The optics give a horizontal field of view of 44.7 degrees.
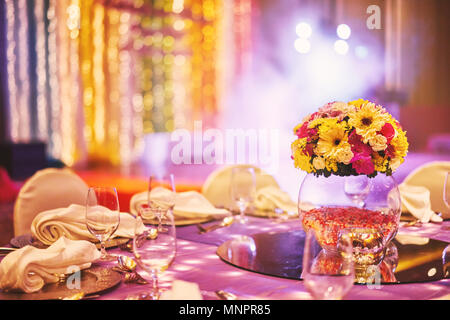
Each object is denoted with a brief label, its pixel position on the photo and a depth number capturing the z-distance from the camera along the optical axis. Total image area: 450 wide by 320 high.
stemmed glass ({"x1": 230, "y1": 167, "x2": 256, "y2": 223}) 1.82
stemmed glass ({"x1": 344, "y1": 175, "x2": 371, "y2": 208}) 1.65
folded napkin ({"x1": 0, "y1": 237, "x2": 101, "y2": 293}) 1.11
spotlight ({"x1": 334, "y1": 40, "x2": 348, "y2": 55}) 8.80
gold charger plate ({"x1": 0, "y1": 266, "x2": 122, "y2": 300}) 1.08
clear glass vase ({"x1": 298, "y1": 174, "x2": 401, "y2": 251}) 1.33
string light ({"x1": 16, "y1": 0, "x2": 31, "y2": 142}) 7.06
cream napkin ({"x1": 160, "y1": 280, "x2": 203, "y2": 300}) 0.99
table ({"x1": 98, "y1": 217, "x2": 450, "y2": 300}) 1.09
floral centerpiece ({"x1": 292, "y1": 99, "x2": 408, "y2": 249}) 1.35
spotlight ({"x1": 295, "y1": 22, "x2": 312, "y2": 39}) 9.18
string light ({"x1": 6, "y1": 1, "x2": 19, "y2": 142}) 6.92
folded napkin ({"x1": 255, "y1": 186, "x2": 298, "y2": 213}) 2.15
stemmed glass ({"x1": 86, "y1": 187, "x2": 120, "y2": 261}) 1.34
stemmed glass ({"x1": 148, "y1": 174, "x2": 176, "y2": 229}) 1.73
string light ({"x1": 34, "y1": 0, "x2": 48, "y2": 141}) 7.31
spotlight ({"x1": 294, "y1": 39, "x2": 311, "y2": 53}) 9.19
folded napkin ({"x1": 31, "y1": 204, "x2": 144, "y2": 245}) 1.56
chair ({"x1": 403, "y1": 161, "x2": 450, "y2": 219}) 2.71
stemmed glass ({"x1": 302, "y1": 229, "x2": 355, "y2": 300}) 0.92
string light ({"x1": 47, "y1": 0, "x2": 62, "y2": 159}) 7.49
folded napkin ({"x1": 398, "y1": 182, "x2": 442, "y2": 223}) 1.99
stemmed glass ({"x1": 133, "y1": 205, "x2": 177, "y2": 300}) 1.04
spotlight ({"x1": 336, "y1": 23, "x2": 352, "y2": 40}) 8.58
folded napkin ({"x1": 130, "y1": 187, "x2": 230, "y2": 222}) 1.98
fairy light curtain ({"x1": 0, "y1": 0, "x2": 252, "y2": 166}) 7.07
